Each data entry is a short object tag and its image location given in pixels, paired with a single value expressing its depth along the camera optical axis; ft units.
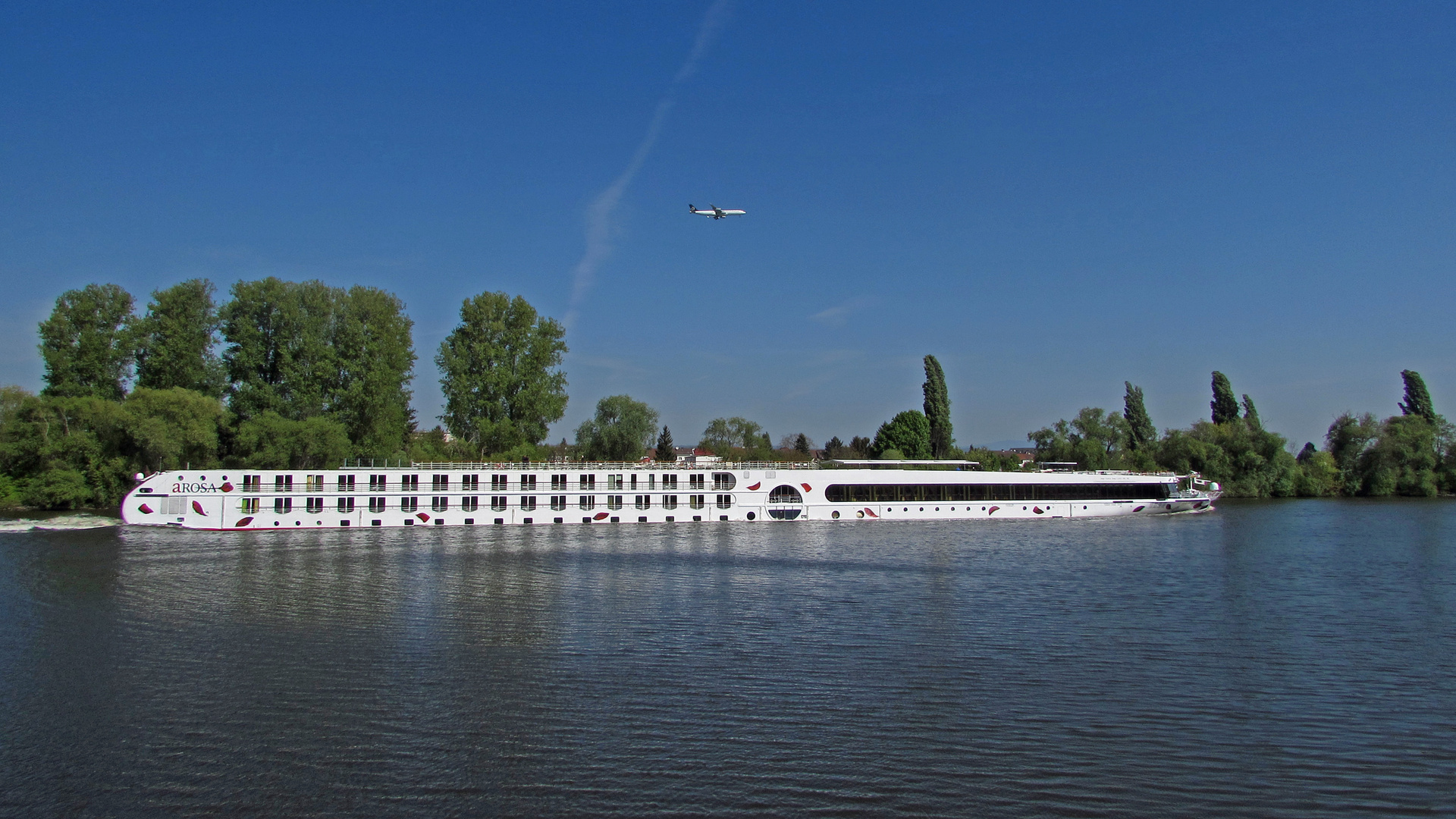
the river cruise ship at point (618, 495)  181.78
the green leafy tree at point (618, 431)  349.61
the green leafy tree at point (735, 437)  528.09
